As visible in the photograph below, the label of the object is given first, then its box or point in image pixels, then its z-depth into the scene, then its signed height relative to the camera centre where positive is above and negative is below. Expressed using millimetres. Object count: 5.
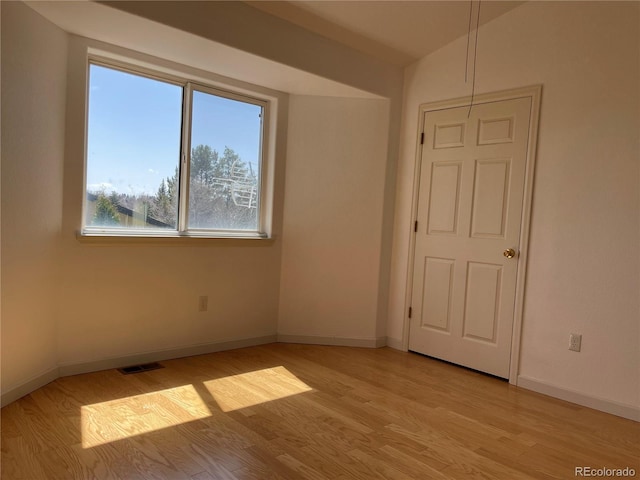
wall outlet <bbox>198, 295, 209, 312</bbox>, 3512 -729
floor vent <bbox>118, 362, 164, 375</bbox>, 3052 -1113
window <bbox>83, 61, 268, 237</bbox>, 3055 +355
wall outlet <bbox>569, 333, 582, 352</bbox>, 2939 -715
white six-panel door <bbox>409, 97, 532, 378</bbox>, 3273 -73
